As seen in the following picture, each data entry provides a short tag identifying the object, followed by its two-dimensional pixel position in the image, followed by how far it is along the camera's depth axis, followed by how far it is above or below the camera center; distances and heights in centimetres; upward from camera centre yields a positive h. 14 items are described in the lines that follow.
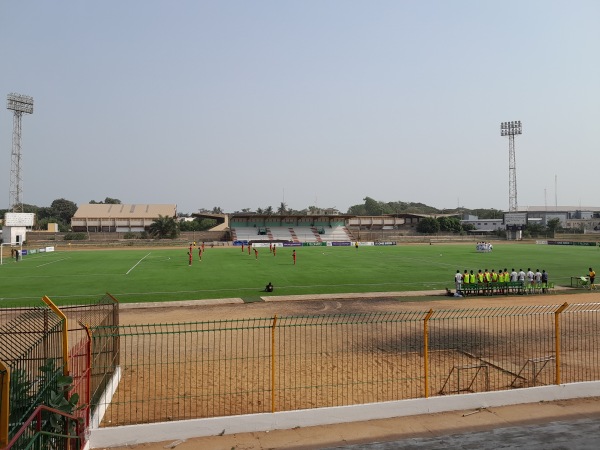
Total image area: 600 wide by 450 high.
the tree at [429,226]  10781 -21
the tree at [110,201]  16238 +951
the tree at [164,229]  8906 -35
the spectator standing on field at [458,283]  2596 -331
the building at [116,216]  11106 +289
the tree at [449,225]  10938 -1
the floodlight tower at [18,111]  8506 +2202
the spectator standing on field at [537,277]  2727 -320
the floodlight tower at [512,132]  10844 +2196
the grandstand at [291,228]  9226 -41
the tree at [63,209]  13812 +583
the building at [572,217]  13612 +182
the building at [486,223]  13505 +47
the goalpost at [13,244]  6999 -243
